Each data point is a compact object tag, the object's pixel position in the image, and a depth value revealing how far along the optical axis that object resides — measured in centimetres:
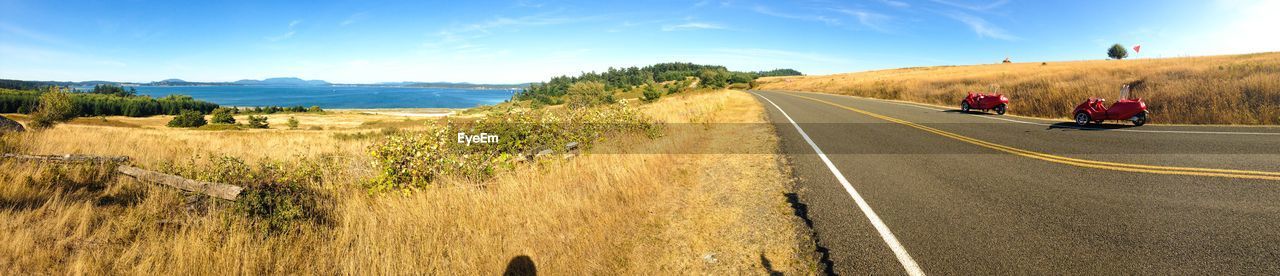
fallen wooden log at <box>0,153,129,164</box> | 790
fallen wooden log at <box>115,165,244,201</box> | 621
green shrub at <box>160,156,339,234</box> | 576
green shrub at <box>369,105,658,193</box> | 695
